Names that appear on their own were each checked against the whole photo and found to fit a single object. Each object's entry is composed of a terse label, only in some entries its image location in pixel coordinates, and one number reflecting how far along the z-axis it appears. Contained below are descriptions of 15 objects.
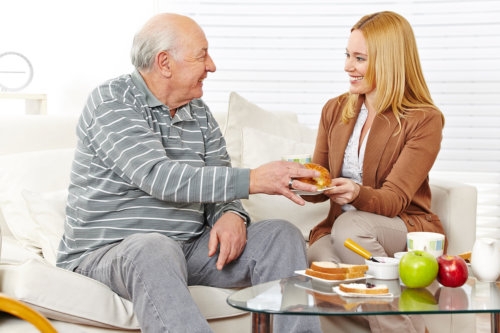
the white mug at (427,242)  2.14
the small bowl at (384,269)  2.04
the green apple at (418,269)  1.94
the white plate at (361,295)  1.85
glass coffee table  1.77
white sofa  2.09
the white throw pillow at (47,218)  2.53
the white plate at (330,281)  1.97
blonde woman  2.55
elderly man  2.12
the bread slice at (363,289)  1.86
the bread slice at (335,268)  1.99
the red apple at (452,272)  1.97
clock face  4.08
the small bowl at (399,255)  2.11
